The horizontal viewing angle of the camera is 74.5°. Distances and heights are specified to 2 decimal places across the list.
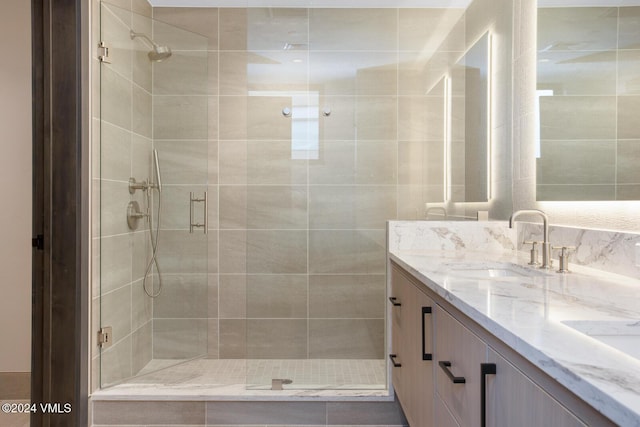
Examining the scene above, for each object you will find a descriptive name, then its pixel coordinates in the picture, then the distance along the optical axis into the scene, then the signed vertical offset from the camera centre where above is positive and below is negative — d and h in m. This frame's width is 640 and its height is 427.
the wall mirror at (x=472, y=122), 2.31 +0.50
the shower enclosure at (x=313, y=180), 2.20 +0.17
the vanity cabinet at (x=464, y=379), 0.64 -0.36
